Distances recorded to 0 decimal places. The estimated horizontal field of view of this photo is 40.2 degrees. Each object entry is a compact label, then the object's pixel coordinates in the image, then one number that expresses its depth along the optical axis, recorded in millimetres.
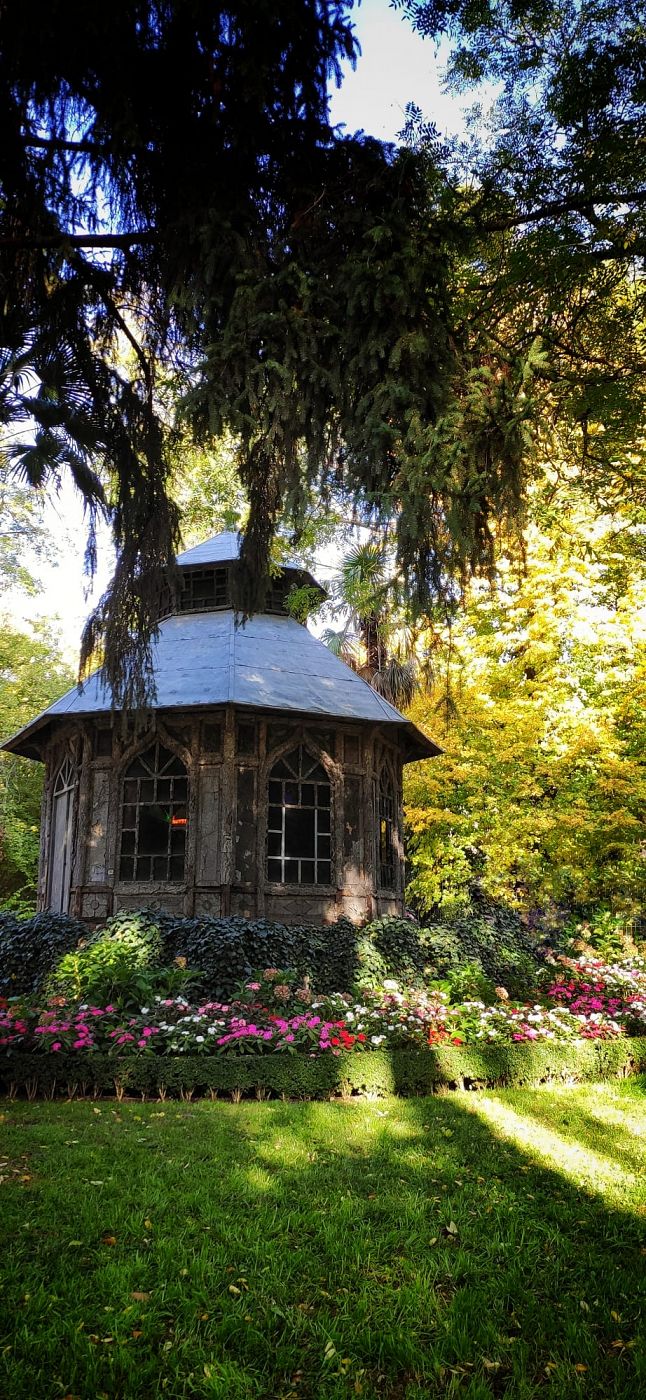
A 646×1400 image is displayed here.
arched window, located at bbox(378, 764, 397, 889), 14812
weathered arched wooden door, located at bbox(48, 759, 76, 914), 14109
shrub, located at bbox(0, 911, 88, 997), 11734
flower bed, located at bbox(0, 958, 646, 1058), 8438
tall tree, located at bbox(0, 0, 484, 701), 4316
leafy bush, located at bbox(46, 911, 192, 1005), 9633
